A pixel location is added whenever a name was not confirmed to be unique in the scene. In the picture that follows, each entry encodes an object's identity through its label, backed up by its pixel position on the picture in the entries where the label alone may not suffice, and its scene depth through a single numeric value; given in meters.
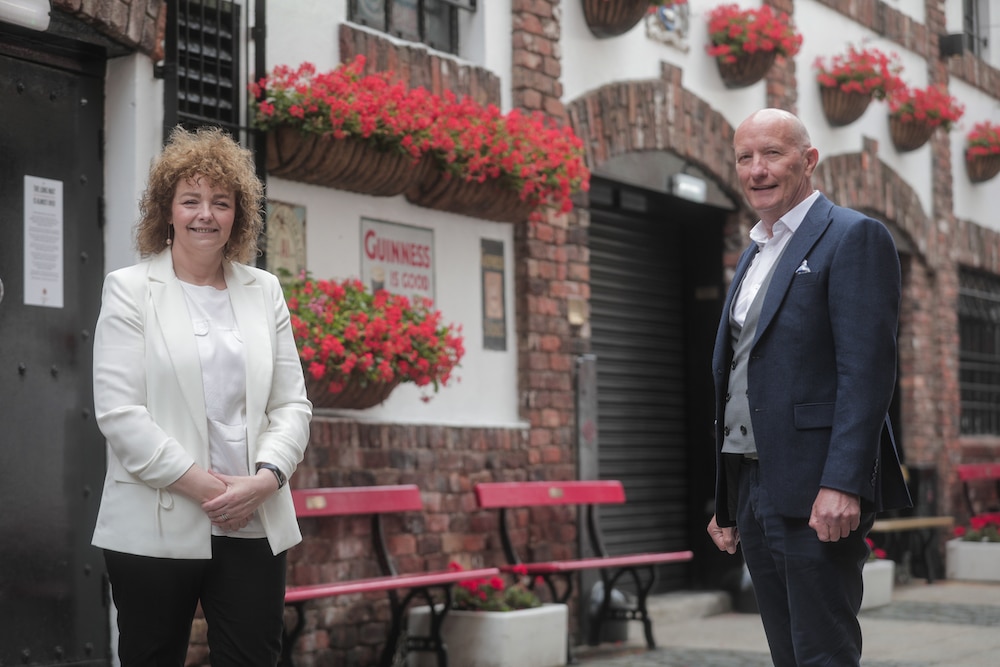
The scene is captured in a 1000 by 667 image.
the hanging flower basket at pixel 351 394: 6.77
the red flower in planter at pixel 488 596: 7.48
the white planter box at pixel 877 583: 10.69
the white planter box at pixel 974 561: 12.88
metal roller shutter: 10.27
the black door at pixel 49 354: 5.92
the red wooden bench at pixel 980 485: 13.84
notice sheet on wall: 6.02
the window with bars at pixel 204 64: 6.41
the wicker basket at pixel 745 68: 10.67
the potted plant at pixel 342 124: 6.88
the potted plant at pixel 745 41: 10.58
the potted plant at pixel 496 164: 7.67
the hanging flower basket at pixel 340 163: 6.97
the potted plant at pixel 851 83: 12.02
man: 3.65
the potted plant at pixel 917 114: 13.01
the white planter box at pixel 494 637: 7.26
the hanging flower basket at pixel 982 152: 14.52
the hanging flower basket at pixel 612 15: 9.38
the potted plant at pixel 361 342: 6.59
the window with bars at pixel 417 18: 8.02
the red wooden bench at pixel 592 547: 8.01
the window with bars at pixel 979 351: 14.65
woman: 3.73
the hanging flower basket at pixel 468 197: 7.87
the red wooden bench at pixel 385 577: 6.61
